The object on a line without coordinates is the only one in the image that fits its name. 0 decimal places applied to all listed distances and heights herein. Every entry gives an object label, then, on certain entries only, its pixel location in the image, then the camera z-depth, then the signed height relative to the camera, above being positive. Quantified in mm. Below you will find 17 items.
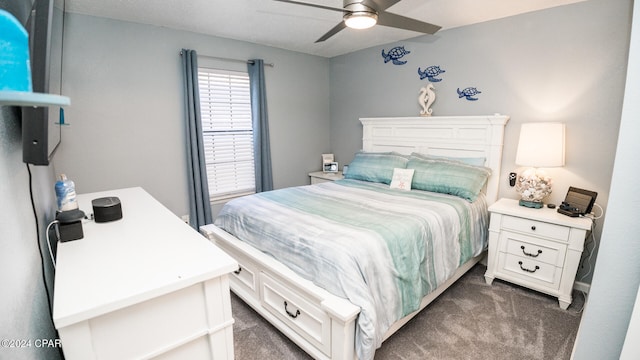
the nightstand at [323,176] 4074 -676
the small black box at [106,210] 1366 -389
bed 1597 -735
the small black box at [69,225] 1144 -383
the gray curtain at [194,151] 3154 -264
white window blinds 3457 -43
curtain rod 3338 +799
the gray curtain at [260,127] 3668 +9
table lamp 2279 -215
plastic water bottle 1290 -296
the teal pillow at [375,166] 3182 -420
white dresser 780 -471
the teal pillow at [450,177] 2650 -455
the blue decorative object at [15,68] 413 +90
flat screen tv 719 +116
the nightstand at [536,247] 2191 -939
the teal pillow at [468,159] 2901 -307
